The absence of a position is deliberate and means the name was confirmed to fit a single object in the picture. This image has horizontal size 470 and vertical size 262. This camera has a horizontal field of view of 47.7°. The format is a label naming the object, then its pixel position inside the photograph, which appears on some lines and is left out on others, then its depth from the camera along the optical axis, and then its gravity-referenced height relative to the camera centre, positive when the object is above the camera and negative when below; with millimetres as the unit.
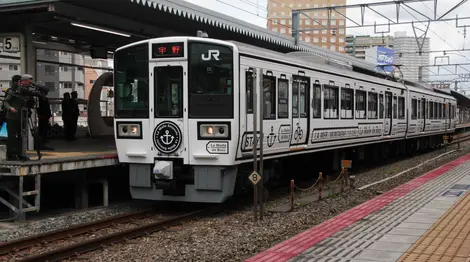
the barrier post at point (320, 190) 11099 -1568
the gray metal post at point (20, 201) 8424 -1387
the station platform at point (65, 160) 8414 -791
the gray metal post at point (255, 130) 8508 -241
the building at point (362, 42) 107688 +15069
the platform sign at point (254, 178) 8625 -1013
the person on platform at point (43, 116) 12844 -19
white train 9211 +43
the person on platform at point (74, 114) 15492 +36
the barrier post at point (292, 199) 9862 -1551
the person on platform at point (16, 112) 8750 +52
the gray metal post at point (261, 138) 8500 -375
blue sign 76812 +9006
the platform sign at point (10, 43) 11406 +1551
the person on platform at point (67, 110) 15269 +150
